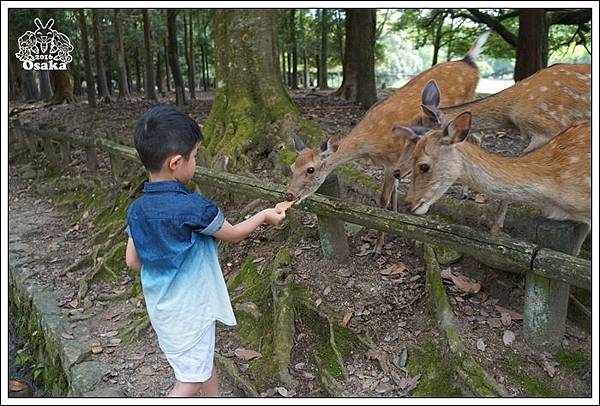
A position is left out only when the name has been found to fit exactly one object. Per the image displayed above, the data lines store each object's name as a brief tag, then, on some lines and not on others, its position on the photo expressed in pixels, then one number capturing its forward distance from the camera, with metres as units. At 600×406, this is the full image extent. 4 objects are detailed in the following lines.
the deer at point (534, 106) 3.53
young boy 2.40
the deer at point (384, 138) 3.79
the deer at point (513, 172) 2.63
